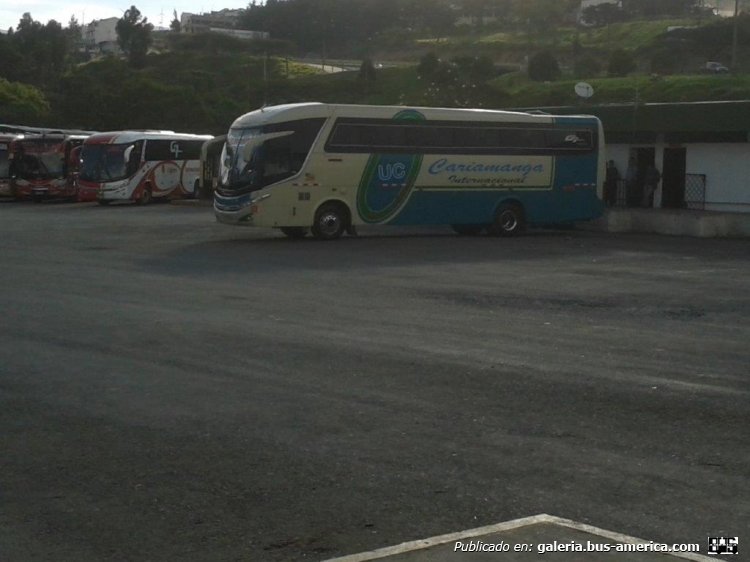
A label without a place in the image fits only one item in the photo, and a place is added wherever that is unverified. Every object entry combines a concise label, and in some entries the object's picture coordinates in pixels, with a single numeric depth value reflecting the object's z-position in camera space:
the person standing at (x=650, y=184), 36.94
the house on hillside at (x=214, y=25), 175.38
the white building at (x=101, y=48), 173.93
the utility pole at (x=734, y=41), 75.94
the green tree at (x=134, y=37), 121.50
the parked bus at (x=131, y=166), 45.69
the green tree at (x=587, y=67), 91.12
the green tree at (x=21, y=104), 78.81
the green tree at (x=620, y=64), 84.81
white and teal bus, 27.55
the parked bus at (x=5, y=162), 49.69
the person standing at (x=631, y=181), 37.81
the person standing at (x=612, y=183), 37.88
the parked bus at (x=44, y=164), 48.88
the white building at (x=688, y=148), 34.06
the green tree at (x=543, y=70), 81.56
